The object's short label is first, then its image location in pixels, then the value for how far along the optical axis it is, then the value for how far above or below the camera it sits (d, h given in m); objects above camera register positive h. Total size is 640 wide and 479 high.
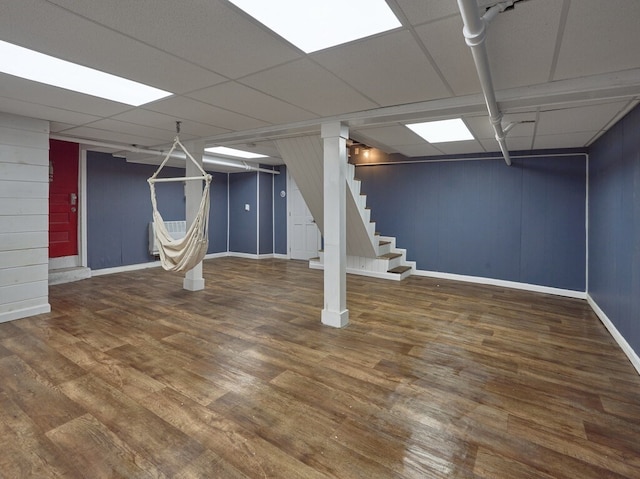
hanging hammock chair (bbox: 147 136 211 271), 3.86 -0.06
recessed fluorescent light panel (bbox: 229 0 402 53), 1.64 +1.16
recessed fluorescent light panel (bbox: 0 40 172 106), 2.27 +1.27
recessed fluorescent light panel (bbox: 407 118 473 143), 3.83 +1.35
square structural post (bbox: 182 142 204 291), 4.93 +0.71
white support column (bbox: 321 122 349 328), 3.56 +0.18
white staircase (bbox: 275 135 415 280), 4.77 +0.38
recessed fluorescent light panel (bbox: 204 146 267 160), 5.98 +1.64
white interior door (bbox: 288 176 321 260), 8.12 +0.21
